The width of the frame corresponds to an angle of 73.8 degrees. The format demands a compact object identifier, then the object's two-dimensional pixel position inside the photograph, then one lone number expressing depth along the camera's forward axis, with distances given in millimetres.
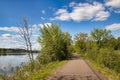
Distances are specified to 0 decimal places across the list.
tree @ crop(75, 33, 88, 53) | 26502
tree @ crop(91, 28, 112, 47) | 33218
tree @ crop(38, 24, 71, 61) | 13117
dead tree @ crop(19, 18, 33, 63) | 7724
